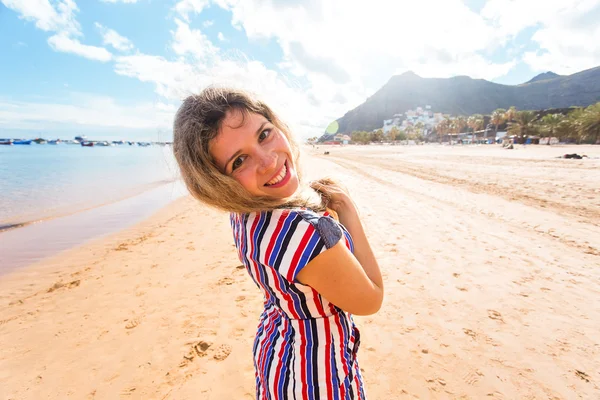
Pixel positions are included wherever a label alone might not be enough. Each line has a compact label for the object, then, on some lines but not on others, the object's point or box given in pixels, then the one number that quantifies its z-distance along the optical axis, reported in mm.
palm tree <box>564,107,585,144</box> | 41891
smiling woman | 981
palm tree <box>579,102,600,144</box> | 38000
